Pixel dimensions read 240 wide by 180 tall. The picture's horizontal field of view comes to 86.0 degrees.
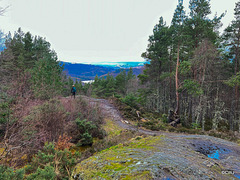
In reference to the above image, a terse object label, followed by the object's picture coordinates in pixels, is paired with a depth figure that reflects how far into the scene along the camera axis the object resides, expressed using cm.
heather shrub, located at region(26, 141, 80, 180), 325
